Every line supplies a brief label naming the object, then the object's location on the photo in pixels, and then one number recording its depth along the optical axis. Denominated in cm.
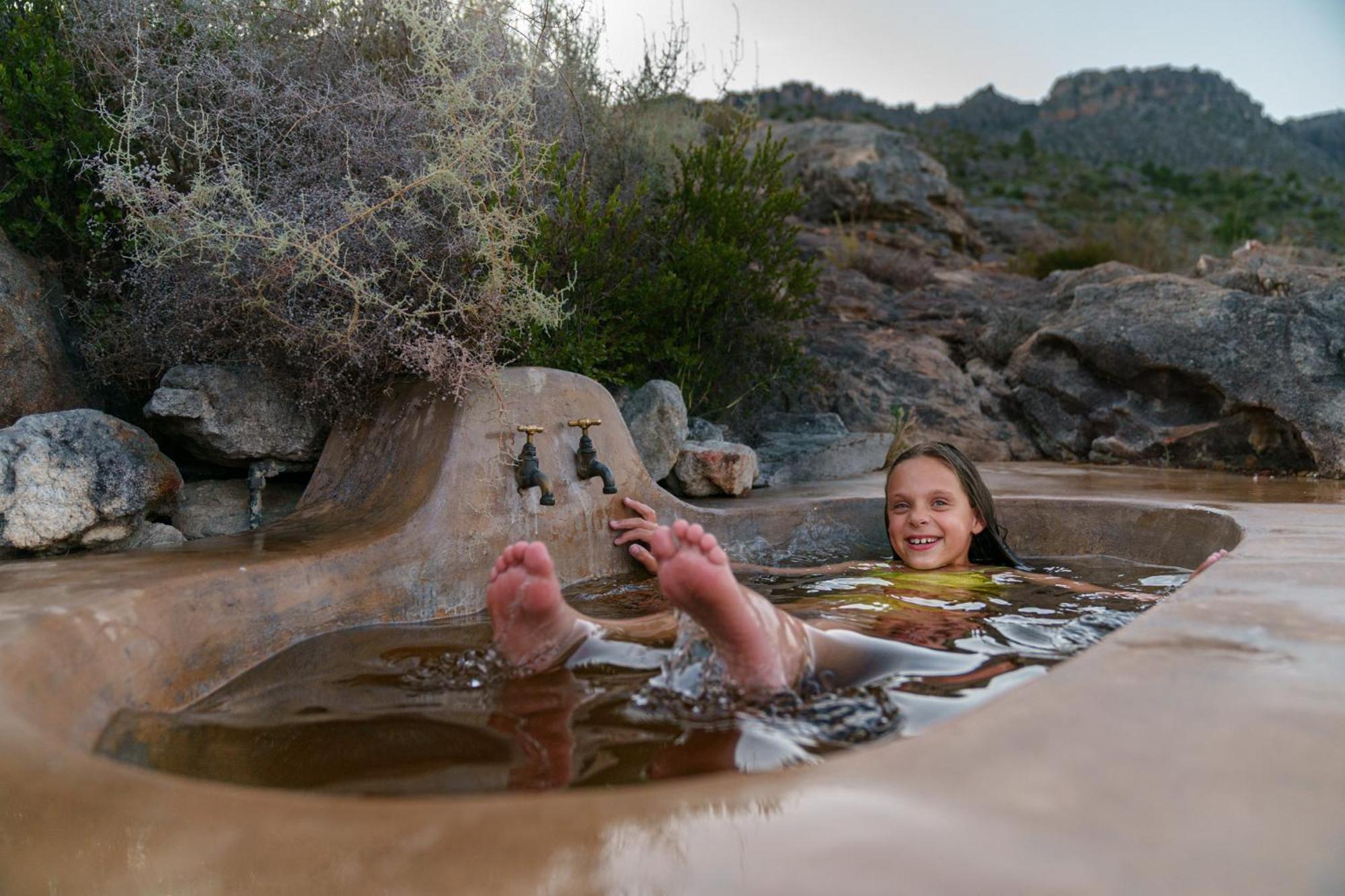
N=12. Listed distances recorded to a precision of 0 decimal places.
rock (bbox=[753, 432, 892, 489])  591
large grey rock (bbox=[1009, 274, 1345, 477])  595
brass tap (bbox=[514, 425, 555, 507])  315
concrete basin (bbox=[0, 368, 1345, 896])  83
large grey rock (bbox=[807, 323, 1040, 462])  749
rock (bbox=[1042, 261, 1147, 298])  884
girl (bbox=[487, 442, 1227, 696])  165
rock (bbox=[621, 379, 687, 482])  469
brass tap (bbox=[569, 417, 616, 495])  340
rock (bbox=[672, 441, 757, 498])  472
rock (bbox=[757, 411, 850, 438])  661
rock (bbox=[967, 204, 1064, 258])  1546
